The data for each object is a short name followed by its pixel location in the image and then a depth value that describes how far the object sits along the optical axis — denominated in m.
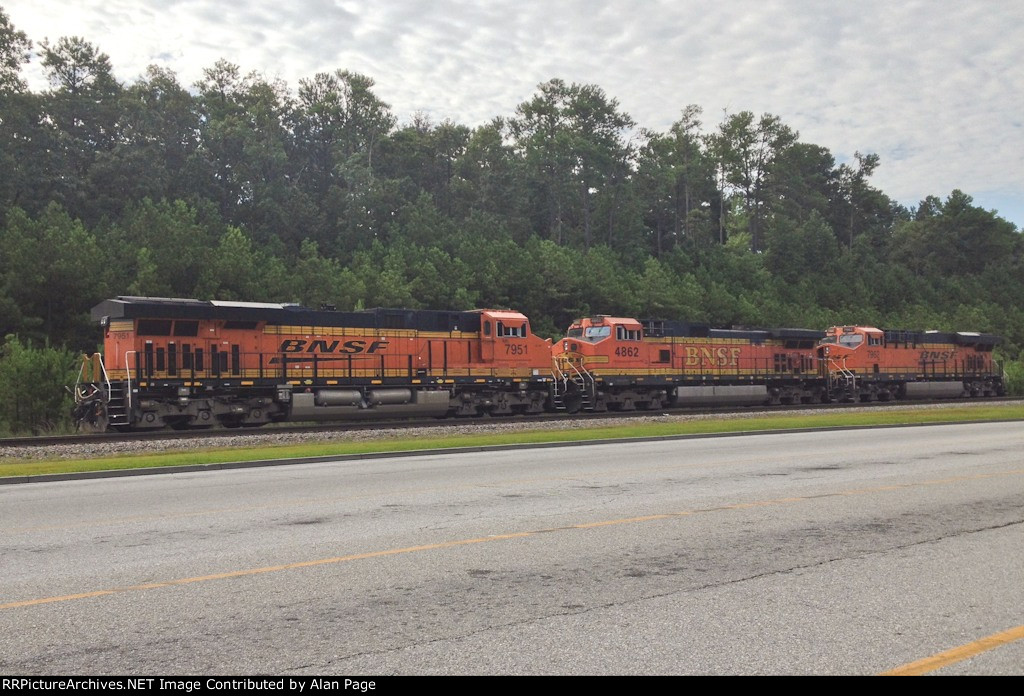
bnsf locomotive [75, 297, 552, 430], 25.88
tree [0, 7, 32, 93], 69.62
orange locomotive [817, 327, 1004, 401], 46.34
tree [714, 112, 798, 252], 125.19
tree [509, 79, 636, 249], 101.94
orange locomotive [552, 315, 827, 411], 36.62
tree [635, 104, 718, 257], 111.31
